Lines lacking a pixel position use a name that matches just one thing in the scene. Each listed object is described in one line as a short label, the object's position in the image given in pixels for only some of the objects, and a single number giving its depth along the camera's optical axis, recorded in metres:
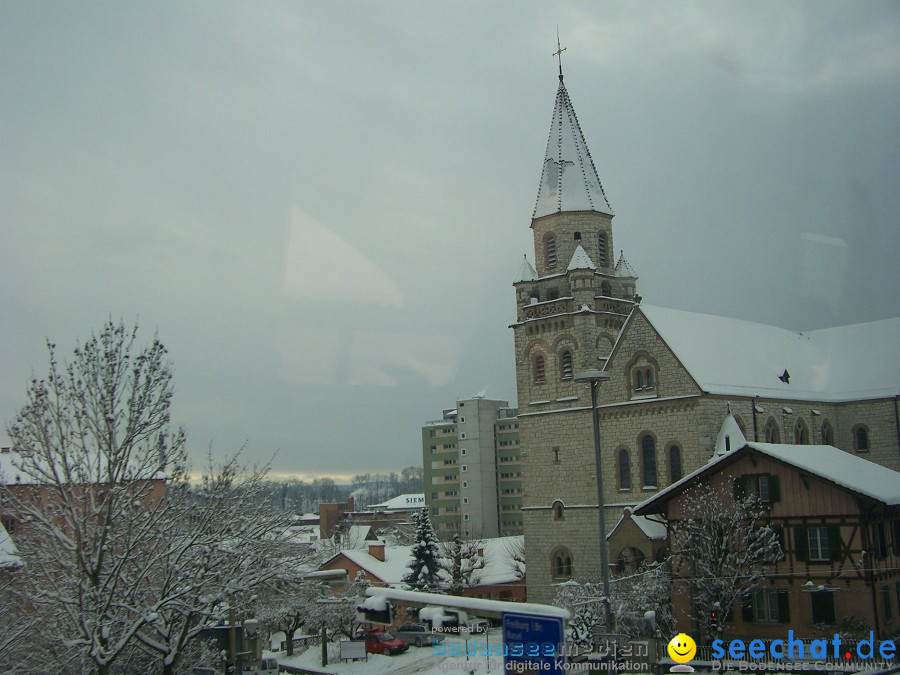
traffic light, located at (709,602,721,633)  28.47
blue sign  9.99
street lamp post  21.85
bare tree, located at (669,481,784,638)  28.56
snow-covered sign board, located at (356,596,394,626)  11.60
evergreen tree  51.03
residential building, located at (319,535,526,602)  54.09
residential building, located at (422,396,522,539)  102.81
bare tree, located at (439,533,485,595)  50.97
